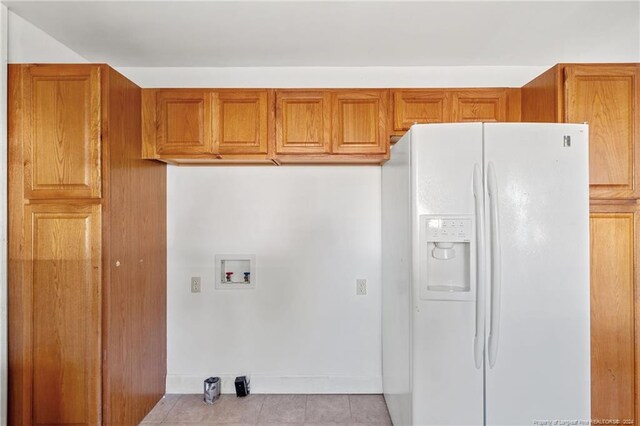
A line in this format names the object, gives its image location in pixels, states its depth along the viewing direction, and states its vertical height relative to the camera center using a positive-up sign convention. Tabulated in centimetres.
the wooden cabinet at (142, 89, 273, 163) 227 +57
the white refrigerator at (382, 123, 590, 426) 163 -29
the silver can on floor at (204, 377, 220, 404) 244 -119
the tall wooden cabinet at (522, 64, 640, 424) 187 -10
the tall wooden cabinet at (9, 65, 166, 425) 184 -15
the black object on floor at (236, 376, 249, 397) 251 -120
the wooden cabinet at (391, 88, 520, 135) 230 +71
